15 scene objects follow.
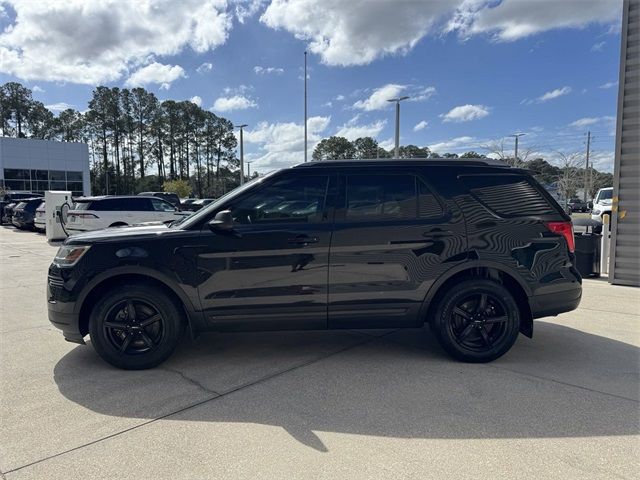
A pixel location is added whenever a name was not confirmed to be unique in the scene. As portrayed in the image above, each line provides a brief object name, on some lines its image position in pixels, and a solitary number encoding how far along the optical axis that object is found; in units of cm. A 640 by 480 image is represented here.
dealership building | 4622
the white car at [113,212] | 1402
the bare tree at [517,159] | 3812
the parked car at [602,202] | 1753
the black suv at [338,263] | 379
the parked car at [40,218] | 1877
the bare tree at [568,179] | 4188
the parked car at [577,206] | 4378
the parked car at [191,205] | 2878
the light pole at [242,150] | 3644
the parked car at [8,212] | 2348
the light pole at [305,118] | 3273
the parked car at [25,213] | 2056
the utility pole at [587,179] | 4372
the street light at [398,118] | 2403
